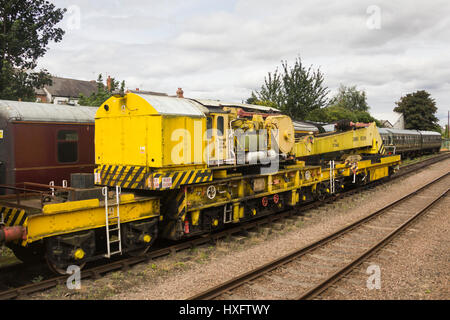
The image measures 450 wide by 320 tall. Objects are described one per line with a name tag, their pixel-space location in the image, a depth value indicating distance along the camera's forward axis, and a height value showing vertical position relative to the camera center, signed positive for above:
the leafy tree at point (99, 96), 22.64 +3.97
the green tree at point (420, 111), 65.62 +7.45
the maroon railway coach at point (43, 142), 9.38 +0.41
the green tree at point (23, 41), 16.14 +5.54
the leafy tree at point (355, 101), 83.81 +12.12
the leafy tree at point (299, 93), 28.47 +4.91
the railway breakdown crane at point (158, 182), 6.59 -0.69
